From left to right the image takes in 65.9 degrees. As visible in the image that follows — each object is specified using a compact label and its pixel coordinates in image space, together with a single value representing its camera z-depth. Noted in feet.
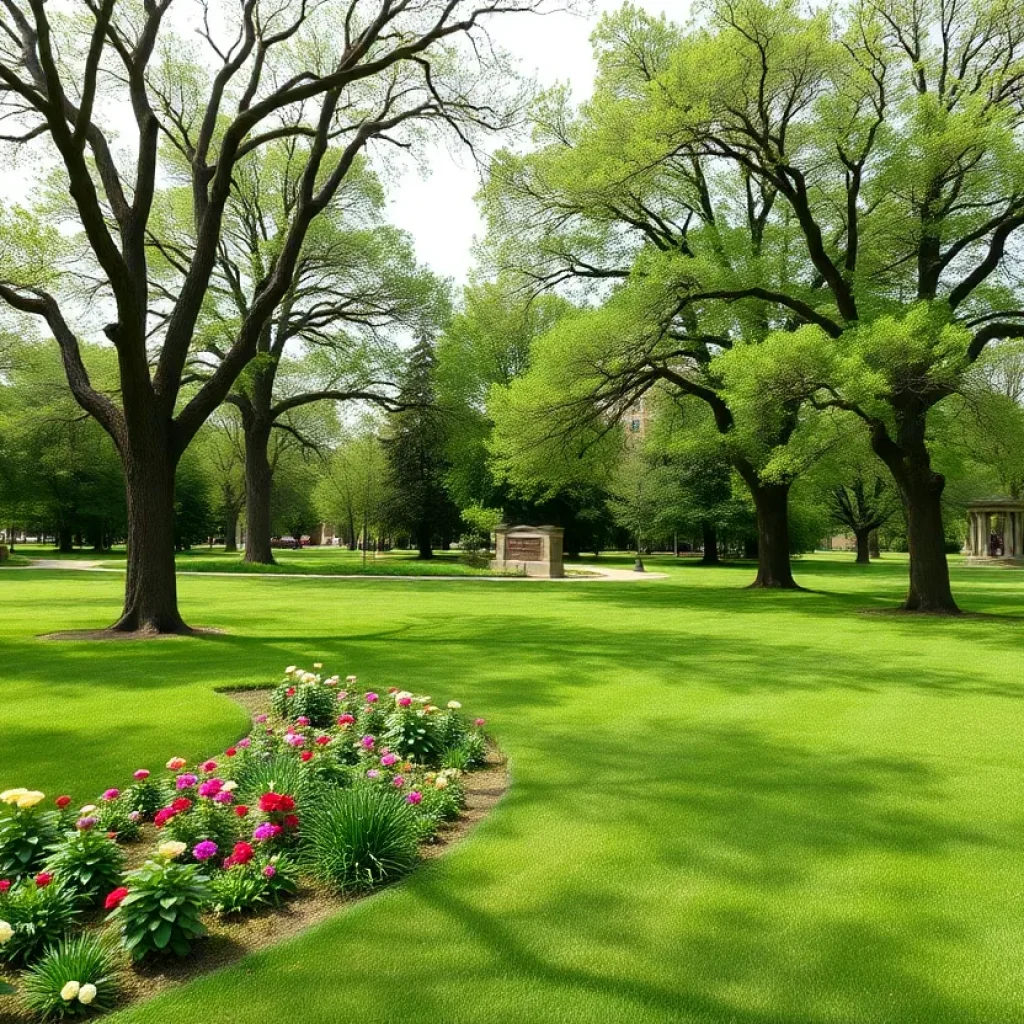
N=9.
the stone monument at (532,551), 117.29
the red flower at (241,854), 12.06
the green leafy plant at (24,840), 12.60
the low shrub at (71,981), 9.50
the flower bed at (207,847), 10.62
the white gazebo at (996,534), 183.02
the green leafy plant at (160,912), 10.61
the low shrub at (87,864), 12.23
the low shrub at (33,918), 10.65
